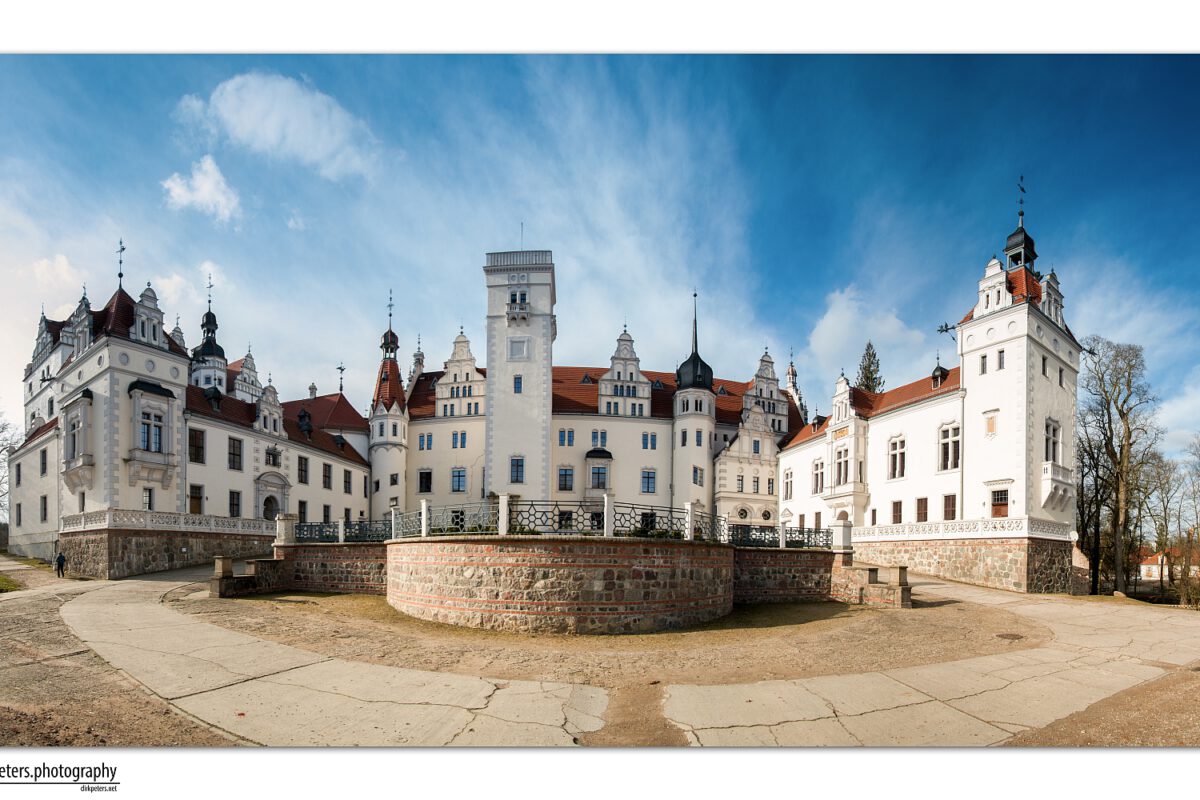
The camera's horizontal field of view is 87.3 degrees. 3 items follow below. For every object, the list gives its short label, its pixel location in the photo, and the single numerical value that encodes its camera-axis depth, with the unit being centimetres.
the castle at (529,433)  1880
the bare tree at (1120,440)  2097
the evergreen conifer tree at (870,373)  4716
